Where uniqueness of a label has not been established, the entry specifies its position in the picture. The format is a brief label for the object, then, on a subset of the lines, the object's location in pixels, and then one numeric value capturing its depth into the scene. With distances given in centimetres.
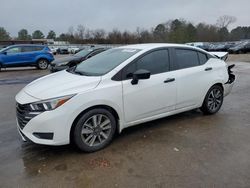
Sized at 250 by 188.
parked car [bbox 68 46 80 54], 4792
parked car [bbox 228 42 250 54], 3366
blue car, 1555
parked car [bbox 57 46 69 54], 4812
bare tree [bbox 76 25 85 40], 8194
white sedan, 343
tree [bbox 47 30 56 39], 10923
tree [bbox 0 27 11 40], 7728
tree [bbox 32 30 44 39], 11045
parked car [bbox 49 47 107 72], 1211
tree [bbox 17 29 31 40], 9356
